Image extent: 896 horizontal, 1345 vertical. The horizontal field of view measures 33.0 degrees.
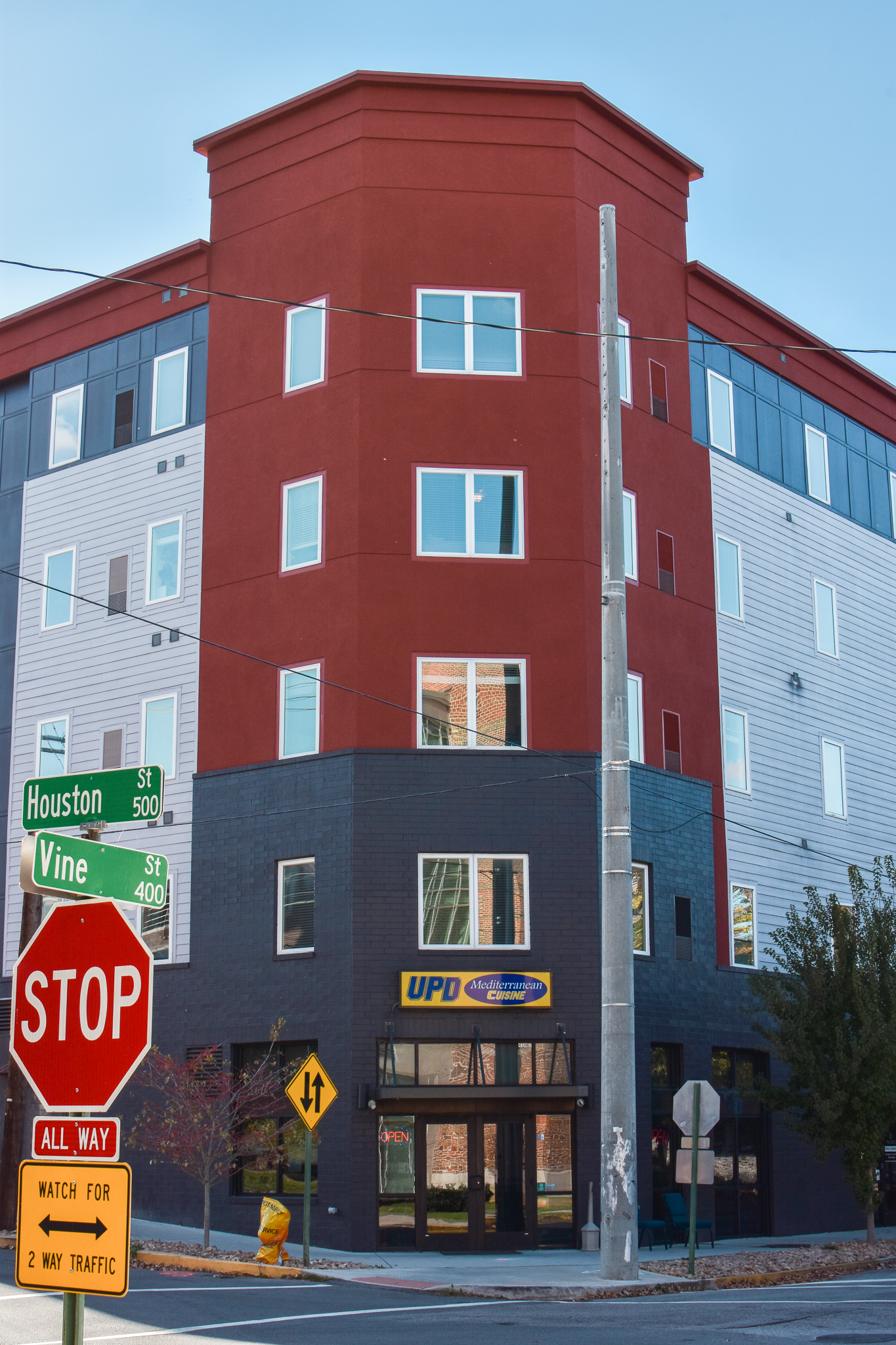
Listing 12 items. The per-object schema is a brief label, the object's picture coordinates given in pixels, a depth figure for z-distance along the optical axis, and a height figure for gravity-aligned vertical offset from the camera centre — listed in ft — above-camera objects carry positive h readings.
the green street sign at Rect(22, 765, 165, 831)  24.82 +3.75
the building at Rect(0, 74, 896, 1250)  81.41 +22.62
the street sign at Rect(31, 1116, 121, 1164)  19.12 -1.36
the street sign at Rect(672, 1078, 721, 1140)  67.51 -3.34
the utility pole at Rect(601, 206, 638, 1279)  61.21 +6.72
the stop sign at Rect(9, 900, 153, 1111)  19.43 +0.30
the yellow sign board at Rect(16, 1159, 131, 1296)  18.54 -2.41
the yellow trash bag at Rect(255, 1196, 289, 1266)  67.87 -8.78
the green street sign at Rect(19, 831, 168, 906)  21.25 +2.25
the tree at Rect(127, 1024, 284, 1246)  75.25 -4.27
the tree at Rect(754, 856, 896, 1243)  84.58 -0.02
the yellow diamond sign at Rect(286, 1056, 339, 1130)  66.85 -2.68
